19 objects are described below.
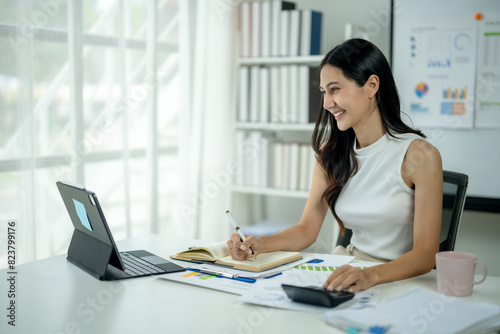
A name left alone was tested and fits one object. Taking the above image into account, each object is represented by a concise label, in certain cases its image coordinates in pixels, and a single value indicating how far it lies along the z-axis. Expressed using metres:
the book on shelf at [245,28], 3.12
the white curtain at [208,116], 3.12
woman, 1.58
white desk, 1.10
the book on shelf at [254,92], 3.12
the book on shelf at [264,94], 3.09
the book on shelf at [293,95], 2.99
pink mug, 1.25
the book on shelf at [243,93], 3.15
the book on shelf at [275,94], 3.06
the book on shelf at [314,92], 2.94
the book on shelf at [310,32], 2.93
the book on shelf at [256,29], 3.08
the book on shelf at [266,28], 3.04
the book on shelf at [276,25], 3.01
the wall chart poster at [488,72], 2.59
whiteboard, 2.63
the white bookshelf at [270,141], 3.05
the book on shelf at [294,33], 2.96
